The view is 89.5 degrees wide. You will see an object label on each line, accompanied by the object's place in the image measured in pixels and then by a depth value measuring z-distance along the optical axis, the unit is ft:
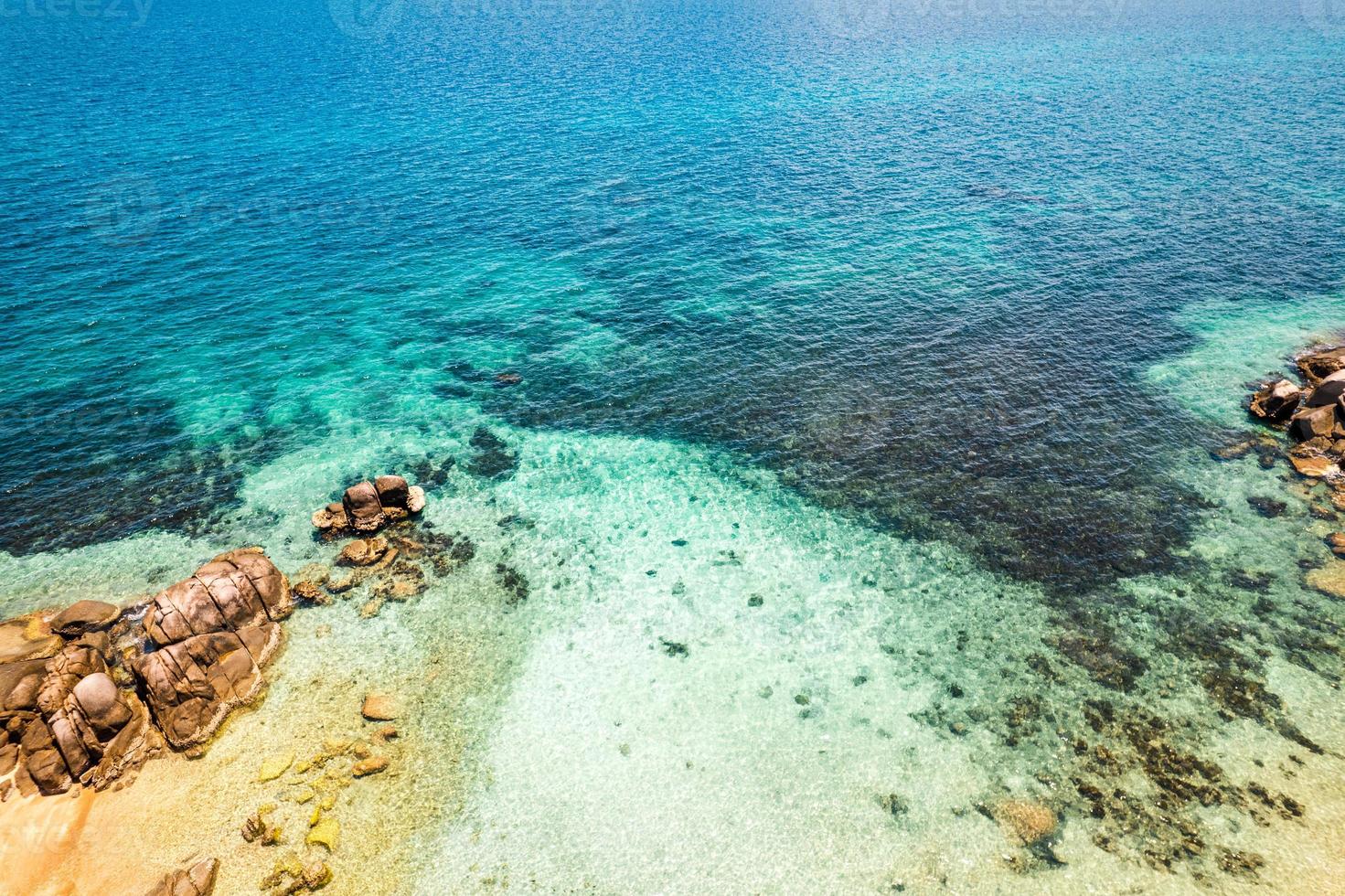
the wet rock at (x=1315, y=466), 129.80
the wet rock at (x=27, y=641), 100.99
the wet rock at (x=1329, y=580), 108.99
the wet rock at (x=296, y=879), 78.23
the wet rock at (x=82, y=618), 106.93
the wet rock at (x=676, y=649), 106.73
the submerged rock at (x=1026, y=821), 81.95
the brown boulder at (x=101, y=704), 92.27
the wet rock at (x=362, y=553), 121.29
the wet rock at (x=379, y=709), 96.68
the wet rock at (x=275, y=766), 89.56
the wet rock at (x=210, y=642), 95.96
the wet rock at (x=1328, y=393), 138.10
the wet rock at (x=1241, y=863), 77.36
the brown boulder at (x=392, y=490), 129.70
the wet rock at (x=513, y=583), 116.26
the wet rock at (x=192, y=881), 76.89
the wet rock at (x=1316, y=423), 136.05
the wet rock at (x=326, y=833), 82.43
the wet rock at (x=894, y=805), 85.51
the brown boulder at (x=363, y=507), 127.41
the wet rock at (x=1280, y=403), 142.10
